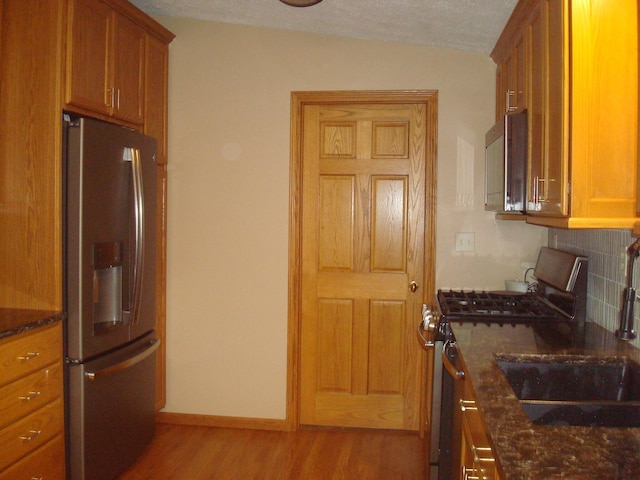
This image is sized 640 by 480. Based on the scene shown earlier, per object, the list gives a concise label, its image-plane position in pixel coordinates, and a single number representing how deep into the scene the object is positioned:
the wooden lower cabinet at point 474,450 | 1.29
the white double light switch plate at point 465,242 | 3.28
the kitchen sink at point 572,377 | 1.77
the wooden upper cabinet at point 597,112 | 1.67
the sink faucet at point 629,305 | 1.87
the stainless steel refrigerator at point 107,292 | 2.39
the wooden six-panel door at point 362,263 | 3.37
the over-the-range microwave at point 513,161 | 2.25
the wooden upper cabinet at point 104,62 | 2.41
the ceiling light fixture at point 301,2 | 2.32
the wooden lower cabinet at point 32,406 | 2.08
